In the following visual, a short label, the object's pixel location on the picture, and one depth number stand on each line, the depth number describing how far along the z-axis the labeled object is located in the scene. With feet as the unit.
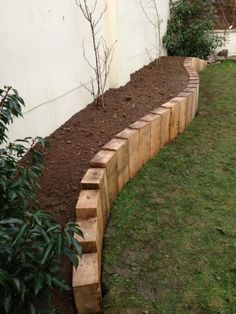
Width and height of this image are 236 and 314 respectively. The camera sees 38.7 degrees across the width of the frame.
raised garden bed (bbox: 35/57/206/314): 6.52
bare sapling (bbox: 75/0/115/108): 9.98
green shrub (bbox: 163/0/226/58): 20.47
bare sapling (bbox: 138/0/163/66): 16.35
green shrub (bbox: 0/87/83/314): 3.55
